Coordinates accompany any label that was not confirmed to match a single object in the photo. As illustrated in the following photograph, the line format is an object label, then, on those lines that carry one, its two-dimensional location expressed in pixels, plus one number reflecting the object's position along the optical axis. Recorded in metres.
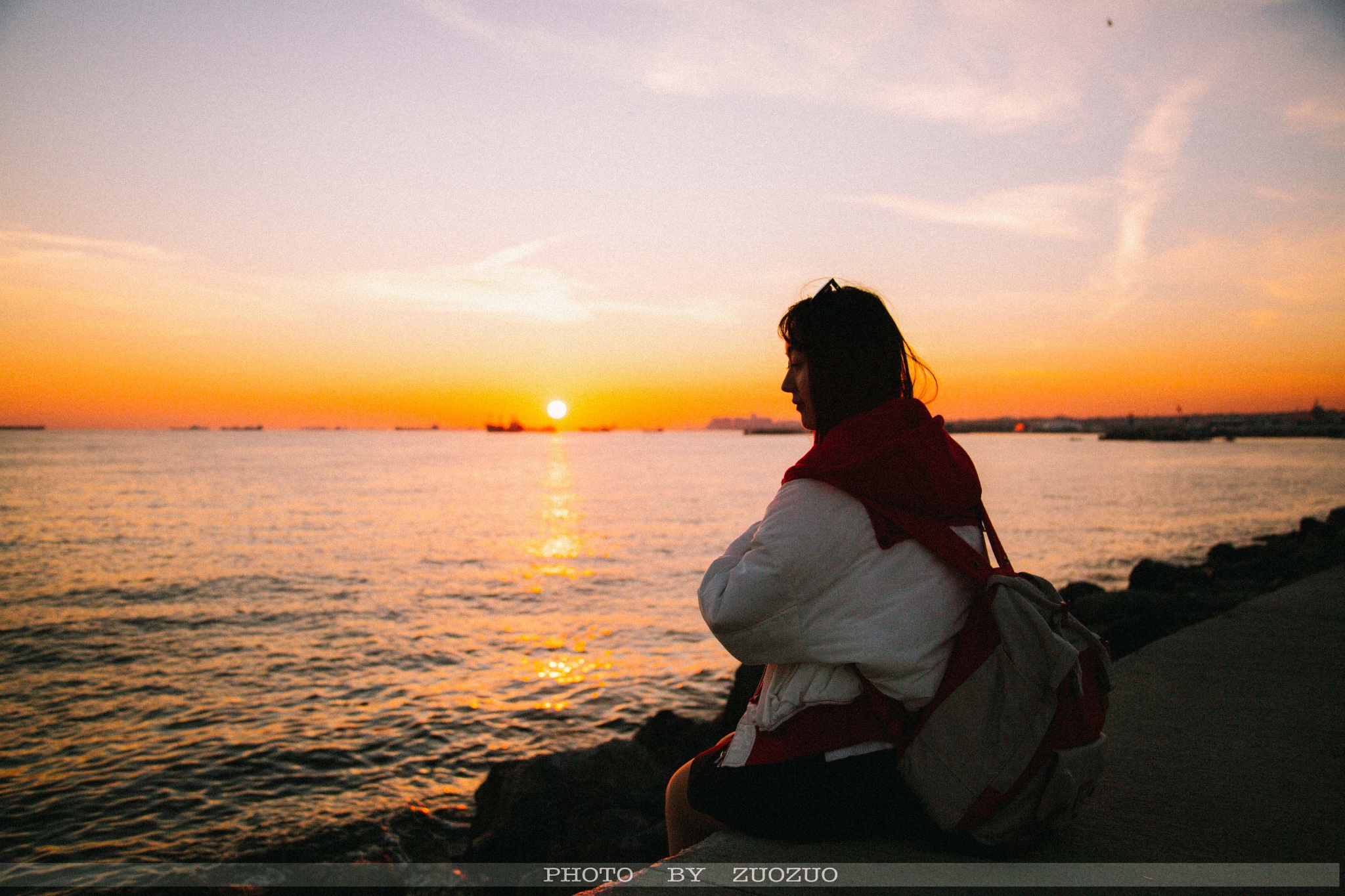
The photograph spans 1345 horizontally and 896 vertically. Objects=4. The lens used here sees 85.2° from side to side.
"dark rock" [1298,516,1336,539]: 18.88
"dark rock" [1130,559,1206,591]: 12.77
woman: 2.05
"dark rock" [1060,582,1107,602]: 12.06
